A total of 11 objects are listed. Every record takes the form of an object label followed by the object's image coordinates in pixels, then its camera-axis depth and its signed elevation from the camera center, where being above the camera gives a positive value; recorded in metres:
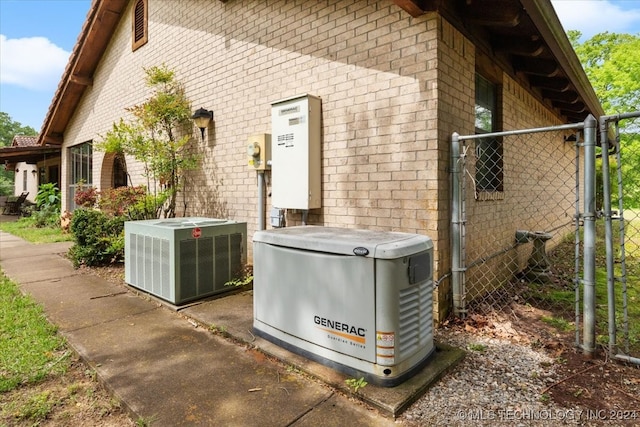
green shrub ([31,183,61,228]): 11.52 -0.01
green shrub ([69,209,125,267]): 5.59 -0.50
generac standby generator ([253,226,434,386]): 2.06 -0.60
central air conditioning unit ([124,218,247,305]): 3.70 -0.57
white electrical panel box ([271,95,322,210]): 3.81 +0.62
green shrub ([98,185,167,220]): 5.96 +0.06
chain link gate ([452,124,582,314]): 3.70 -0.32
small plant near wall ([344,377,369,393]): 2.10 -1.09
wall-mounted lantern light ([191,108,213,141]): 5.28 +1.35
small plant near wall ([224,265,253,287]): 4.13 -0.89
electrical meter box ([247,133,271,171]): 4.41 +0.70
